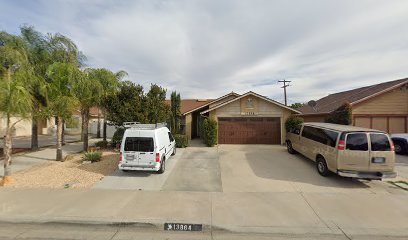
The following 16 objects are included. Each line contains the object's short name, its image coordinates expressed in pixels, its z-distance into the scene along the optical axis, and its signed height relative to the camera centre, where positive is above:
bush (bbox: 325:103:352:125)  15.84 +0.61
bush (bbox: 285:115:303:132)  16.03 +0.07
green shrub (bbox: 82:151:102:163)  10.80 -1.71
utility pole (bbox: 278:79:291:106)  35.81 +6.22
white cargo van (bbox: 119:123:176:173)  8.57 -1.13
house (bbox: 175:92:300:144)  16.75 +0.32
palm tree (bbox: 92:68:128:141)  14.50 +2.94
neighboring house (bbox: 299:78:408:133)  16.64 +1.09
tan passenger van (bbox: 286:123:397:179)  7.32 -1.08
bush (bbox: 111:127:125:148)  15.06 -0.91
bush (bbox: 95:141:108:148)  15.68 -1.55
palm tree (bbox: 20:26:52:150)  12.74 +4.47
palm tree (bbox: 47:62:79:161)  10.54 +1.57
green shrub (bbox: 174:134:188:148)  15.41 -1.30
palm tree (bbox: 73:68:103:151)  11.90 +1.86
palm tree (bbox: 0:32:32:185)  7.61 +0.80
